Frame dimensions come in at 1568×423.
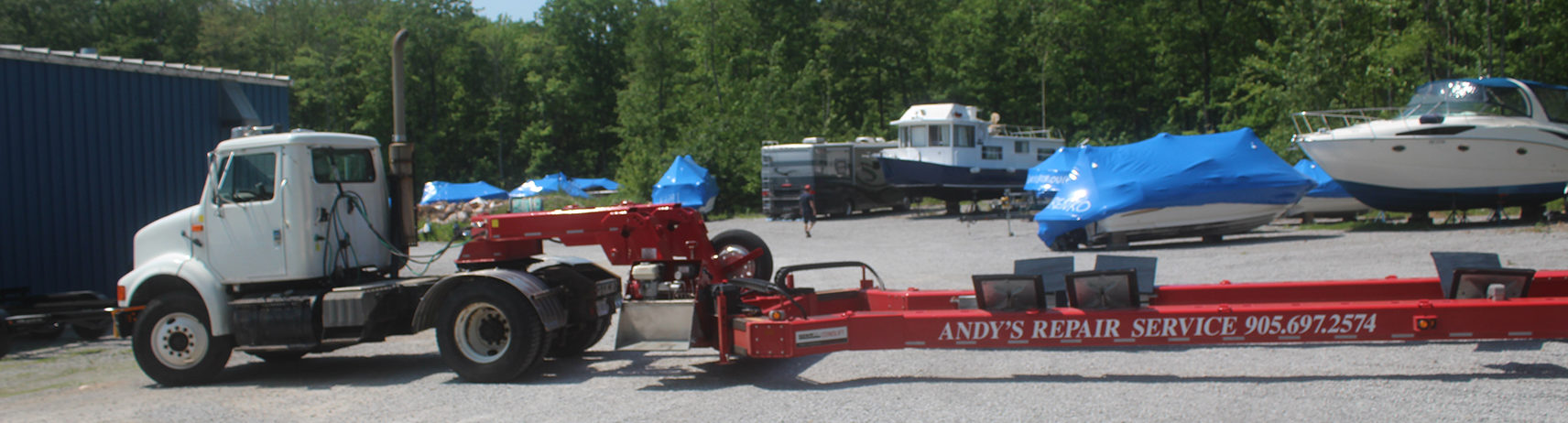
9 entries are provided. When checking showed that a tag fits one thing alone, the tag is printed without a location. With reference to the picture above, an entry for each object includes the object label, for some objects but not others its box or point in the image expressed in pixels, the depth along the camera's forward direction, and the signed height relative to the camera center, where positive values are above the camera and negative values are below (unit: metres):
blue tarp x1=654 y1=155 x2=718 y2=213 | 37.16 +0.22
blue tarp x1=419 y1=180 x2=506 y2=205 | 45.50 +0.29
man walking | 26.97 -0.48
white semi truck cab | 8.20 -0.54
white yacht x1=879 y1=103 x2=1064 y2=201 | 33.38 +0.96
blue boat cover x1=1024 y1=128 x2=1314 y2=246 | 18.25 +0.05
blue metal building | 12.47 +0.66
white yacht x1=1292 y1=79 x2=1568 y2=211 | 19.12 +0.50
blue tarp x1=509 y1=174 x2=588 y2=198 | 47.66 +0.46
